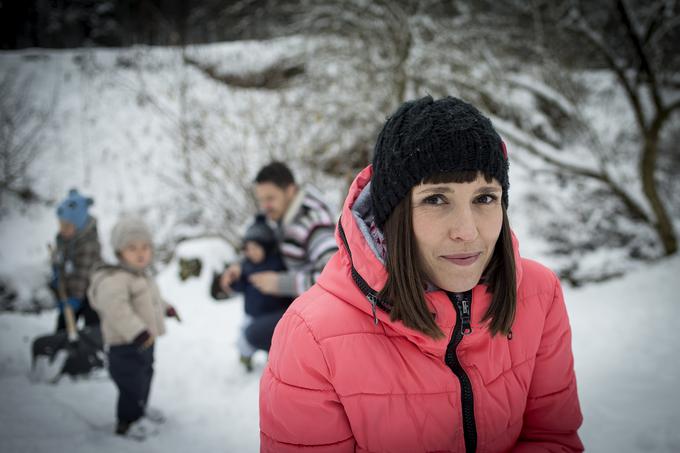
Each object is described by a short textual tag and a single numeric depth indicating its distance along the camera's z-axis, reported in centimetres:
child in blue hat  320
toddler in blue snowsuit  307
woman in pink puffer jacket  100
